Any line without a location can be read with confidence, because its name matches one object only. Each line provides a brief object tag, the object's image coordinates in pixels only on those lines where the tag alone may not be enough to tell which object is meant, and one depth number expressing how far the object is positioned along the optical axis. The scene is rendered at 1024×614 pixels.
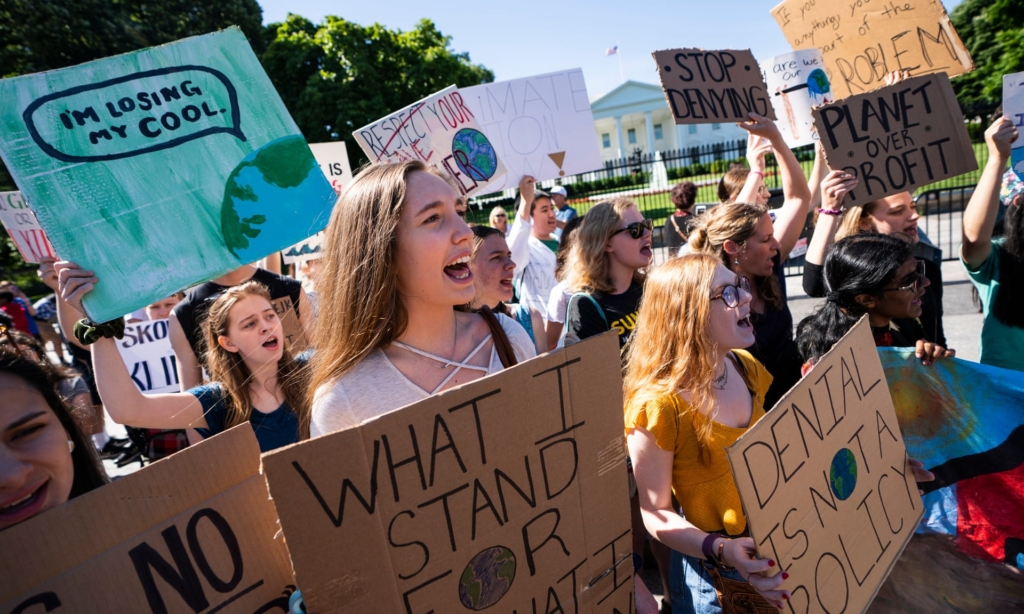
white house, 56.78
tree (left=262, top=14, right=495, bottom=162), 25.53
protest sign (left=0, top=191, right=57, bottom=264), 4.09
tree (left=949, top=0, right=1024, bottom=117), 13.55
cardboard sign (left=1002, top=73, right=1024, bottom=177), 3.39
